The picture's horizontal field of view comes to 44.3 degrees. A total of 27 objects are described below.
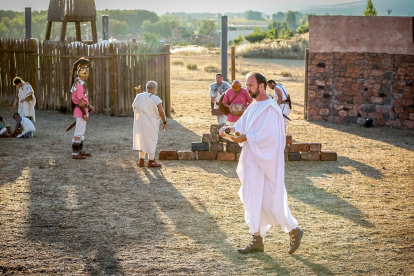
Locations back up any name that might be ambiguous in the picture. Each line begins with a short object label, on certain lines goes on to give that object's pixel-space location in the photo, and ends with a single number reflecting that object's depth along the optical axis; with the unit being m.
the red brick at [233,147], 10.46
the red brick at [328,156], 10.45
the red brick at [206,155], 10.57
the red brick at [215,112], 12.24
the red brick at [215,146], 10.59
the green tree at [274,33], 79.50
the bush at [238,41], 77.39
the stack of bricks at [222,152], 10.43
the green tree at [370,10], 46.35
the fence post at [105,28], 22.72
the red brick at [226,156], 10.48
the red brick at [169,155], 10.59
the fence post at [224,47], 20.31
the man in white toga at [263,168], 5.54
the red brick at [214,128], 10.34
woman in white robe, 13.06
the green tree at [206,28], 162.25
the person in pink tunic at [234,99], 10.47
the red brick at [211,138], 10.42
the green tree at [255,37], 75.88
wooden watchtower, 20.05
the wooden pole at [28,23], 23.15
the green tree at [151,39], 95.71
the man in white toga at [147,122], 9.64
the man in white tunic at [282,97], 11.76
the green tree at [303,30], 69.05
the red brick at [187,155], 10.52
